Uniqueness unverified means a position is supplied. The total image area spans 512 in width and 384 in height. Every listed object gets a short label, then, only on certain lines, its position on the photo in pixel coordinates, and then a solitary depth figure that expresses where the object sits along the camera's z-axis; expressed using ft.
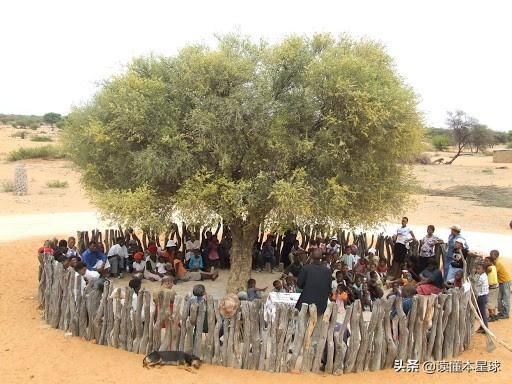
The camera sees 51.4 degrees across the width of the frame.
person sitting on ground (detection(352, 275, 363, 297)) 34.83
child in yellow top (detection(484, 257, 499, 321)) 33.22
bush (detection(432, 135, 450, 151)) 220.64
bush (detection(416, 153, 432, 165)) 159.63
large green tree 31.60
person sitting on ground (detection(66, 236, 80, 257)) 38.68
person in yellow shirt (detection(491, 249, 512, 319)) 34.48
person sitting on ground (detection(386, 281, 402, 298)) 32.28
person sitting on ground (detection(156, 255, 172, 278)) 41.81
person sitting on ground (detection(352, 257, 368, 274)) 39.42
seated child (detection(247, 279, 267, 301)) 31.46
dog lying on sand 27.02
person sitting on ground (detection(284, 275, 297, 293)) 32.60
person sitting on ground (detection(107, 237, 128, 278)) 43.06
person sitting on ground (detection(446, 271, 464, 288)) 31.78
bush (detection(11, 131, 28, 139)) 195.96
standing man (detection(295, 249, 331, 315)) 27.35
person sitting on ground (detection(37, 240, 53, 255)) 36.88
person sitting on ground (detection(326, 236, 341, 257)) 43.65
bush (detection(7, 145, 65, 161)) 133.63
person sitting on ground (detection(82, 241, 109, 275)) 39.17
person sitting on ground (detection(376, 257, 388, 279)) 42.60
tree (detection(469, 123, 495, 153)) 197.06
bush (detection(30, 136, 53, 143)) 185.59
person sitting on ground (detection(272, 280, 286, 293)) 31.24
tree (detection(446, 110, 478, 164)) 194.08
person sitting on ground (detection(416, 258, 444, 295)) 31.48
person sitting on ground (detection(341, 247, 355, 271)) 41.93
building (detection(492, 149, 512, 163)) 159.74
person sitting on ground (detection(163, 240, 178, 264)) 43.78
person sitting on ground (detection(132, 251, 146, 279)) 43.16
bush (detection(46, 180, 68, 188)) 97.76
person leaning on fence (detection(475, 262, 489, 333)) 31.32
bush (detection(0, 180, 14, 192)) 89.92
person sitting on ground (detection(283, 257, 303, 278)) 39.23
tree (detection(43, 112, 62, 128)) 305.45
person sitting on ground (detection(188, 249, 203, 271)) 44.50
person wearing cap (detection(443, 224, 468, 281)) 37.48
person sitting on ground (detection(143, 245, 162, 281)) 42.45
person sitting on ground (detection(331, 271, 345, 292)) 34.76
